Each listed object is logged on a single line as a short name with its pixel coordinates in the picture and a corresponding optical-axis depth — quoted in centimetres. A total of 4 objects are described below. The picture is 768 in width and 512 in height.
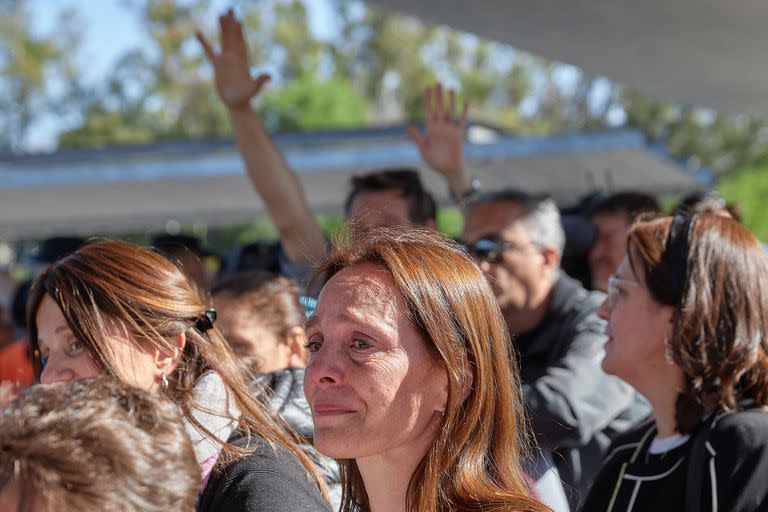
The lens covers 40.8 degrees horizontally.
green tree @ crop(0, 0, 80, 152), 4269
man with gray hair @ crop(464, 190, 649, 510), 338
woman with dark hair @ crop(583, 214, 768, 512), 262
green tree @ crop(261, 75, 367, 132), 3753
